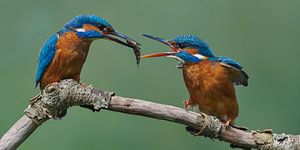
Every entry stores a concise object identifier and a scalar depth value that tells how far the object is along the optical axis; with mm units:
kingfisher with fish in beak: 4420
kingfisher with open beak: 4444
